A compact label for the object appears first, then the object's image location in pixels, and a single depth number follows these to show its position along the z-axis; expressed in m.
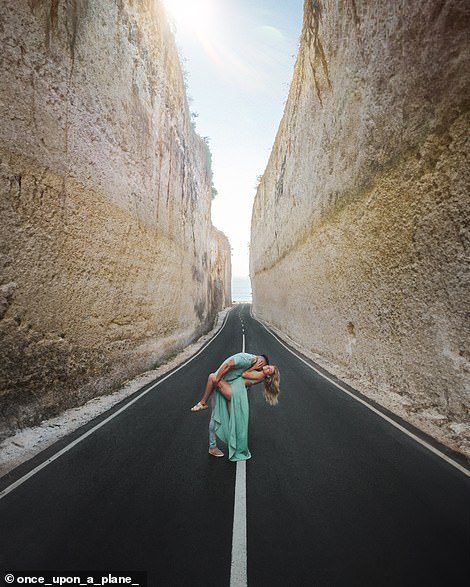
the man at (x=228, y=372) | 4.44
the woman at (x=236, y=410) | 4.43
